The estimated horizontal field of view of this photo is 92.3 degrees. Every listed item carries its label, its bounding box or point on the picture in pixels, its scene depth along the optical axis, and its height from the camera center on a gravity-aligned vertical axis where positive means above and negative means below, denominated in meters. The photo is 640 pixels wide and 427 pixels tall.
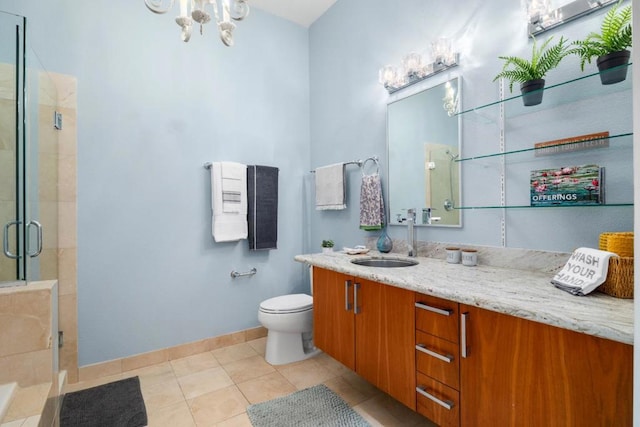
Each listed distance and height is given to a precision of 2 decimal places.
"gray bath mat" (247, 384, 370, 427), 1.60 -1.08
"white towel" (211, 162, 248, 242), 2.46 +0.13
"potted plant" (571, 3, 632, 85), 1.13 +0.64
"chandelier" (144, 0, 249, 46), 1.51 +1.00
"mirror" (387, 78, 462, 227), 1.85 +0.38
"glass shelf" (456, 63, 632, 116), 1.24 +0.53
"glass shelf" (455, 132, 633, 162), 1.22 +0.31
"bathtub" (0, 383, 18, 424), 1.31 -0.79
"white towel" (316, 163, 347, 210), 2.55 +0.24
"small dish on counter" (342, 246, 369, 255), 2.19 -0.25
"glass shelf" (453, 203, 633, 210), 1.22 +0.03
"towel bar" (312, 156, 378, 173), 2.38 +0.43
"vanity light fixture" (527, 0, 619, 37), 1.31 +0.89
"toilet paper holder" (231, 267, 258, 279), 2.63 -0.49
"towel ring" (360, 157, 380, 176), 2.36 +0.41
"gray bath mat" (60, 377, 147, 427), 1.64 -1.09
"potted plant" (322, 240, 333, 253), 2.55 -0.25
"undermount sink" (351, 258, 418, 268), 1.95 -0.31
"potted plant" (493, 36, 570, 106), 1.34 +0.66
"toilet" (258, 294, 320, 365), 2.21 -0.80
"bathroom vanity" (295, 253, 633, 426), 0.84 -0.46
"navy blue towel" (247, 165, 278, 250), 2.64 +0.09
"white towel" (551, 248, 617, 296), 1.04 -0.21
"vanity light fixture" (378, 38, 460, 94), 1.81 +0.95
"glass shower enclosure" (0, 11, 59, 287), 1.58 +0.33
